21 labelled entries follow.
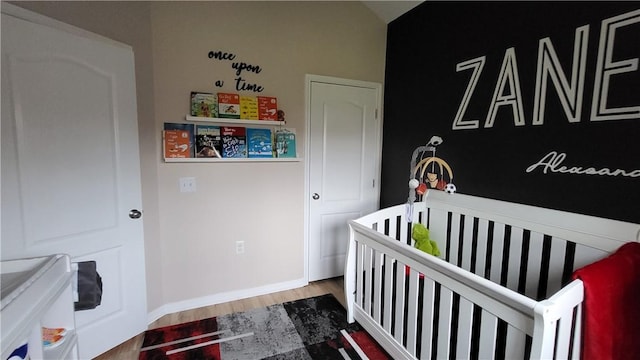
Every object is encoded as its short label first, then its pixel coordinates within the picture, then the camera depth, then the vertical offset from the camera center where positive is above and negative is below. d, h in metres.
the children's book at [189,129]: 2.12 +0.17
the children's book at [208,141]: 2.22 +0.08
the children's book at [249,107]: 2.32 +0.37
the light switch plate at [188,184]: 2.21 -0.25
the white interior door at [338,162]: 2.66 -0.08
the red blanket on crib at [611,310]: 1.04 -0.57
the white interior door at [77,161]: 1.42 -0.07
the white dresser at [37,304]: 0.88 -0.54
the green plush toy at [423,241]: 2.08 -0.63
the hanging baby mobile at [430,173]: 2.19 -0.14
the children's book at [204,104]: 2.17 +0.37
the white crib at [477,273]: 1.03 -0.60
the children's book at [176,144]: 2.11 +0.06
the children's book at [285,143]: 2.48 +0.09
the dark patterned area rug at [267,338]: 1.82 -1.28
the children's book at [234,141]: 2.30 +0.09
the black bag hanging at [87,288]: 1.55 -0.76
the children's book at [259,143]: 2.38 +0.08
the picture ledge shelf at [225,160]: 2.13 -0.06
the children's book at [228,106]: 2.25 +0.37
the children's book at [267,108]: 2.38 +0.38
